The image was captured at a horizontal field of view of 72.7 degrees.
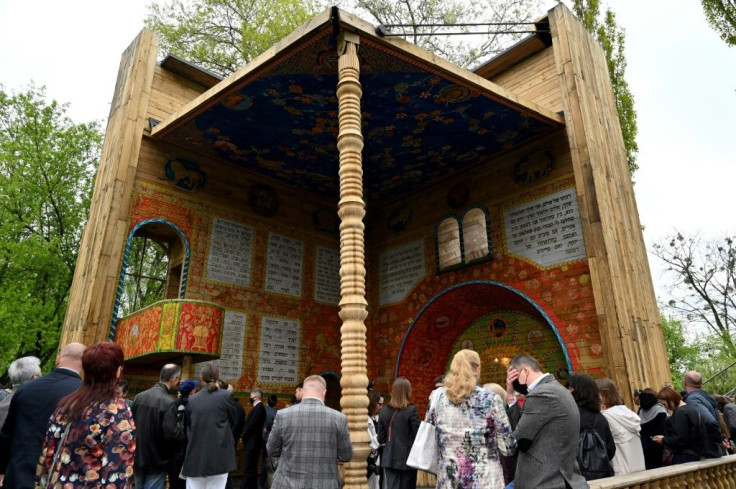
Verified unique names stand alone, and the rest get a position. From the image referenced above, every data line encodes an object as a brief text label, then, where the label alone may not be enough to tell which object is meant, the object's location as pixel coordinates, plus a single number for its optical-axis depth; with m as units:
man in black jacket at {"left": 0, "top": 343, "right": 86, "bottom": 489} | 2.84
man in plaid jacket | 3.52
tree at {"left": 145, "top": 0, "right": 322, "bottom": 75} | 17.03
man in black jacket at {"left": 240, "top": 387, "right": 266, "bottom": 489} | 7.09
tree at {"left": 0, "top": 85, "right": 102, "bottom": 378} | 15.20
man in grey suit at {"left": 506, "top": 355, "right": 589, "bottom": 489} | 2.69
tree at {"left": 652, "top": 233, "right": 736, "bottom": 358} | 23.80
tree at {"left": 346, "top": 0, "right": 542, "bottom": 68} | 17.61
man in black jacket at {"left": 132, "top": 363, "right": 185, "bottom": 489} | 4.50
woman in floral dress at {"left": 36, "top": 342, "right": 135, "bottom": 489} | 2.35
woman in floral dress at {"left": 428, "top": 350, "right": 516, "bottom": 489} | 2.92
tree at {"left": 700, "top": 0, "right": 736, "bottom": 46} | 11.53
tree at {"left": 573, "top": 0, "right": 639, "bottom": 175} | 13.63
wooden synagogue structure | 8.87
